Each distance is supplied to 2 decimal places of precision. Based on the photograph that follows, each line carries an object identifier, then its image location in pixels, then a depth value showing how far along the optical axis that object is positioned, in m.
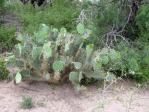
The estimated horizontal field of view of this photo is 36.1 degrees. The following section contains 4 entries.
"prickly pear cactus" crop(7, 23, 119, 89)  3.32
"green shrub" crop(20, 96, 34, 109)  3.11
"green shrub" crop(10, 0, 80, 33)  4.90
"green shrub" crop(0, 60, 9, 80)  3.64
